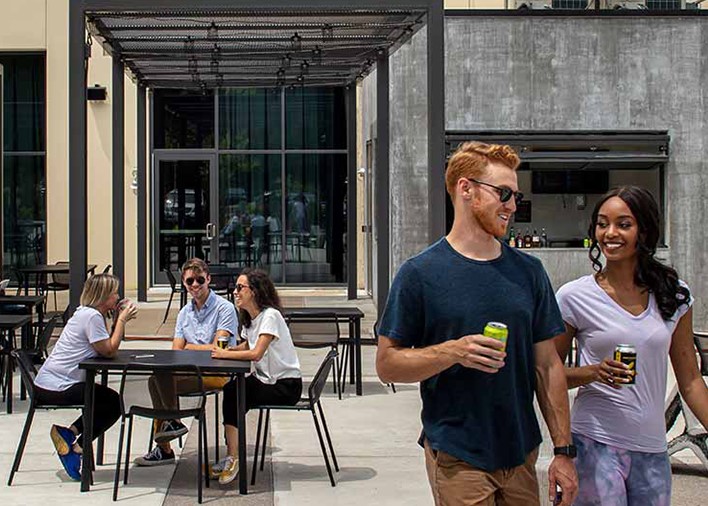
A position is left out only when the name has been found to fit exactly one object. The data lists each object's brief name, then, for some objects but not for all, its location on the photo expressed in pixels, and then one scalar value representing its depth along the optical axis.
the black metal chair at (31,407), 7.25
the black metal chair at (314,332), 10.34
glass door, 22.23
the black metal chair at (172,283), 16.50
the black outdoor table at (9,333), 9.48
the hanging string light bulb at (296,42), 12.98
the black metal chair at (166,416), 6.75
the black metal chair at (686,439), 7.43
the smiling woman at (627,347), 3.83
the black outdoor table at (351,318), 10.52
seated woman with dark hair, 7.27
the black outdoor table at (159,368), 6.97
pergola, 11.12
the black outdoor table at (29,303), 11.42
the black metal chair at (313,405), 7.23
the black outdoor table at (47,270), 16.31
